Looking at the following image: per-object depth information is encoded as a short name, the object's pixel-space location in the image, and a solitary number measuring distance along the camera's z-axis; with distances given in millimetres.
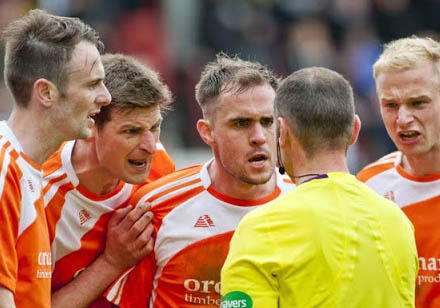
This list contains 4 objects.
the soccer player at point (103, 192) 11227
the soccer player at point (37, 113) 9469
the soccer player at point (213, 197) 11117
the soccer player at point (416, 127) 11578
